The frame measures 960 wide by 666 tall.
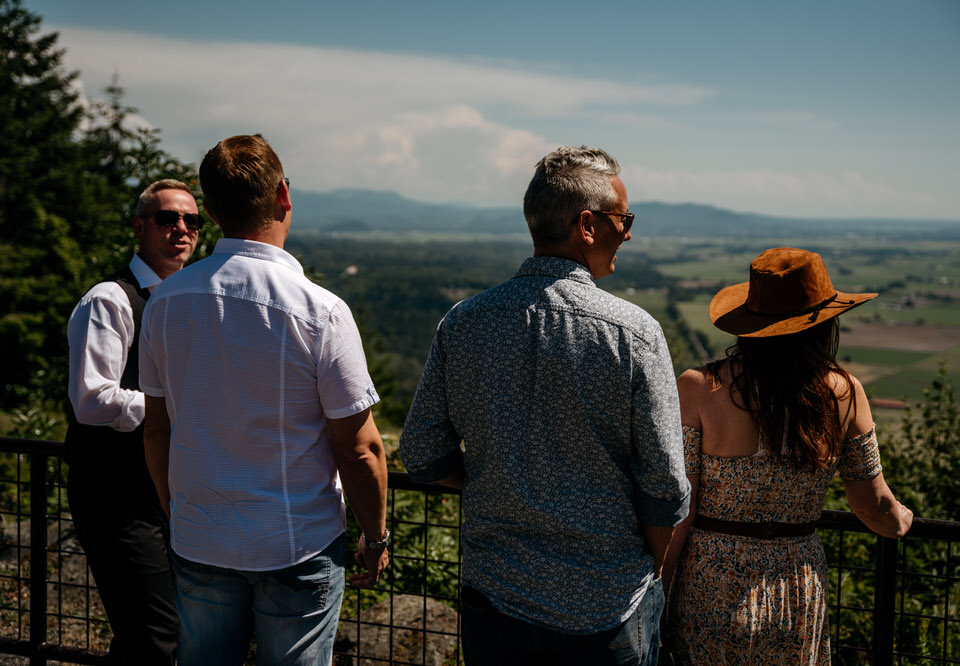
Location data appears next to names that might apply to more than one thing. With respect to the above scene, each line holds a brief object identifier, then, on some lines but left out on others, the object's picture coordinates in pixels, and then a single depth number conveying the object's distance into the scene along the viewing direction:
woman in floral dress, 2.02
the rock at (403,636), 3.77
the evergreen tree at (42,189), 30.14
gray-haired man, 1.72
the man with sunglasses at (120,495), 2.58
